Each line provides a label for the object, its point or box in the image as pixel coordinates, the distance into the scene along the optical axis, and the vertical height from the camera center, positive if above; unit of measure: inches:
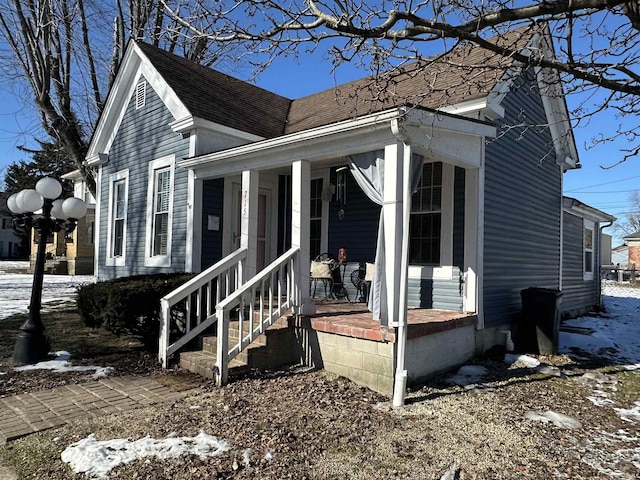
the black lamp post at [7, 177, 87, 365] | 224.4 +17.4
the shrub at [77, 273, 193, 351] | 226.5 -27.0
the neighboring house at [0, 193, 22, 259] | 1923.0 +56.8
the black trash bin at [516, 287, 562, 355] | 257.4 -34.0
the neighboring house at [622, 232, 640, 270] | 1485.0 +53.9
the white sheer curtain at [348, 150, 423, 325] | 195.5 +36.3
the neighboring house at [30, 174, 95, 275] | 810.2 +2.9
